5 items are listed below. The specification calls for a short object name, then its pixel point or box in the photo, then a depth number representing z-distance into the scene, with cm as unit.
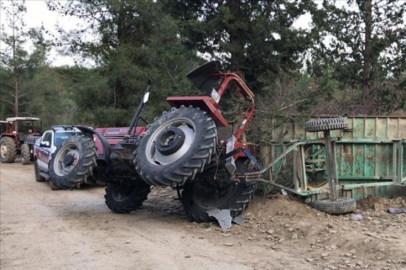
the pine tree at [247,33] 1291
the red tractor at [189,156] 674
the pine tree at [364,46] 1412
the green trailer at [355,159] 840
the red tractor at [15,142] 2147
